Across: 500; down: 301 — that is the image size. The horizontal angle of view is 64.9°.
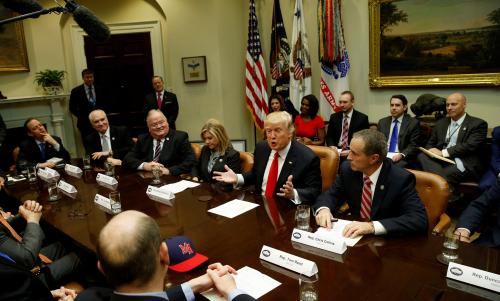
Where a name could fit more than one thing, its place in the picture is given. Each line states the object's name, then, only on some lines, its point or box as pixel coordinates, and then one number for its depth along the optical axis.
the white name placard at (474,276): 1.42
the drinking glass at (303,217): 2.00
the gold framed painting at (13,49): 6.21
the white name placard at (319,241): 1.76
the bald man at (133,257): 1.17
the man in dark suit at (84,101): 6.52
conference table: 1.46
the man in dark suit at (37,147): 4.35
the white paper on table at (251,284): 1.49
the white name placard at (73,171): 3.55
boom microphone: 1.67
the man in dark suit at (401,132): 4.61
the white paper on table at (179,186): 2.92
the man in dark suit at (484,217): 2.44
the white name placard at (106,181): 3.14
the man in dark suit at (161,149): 3.83
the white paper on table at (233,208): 2.35
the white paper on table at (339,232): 1.85
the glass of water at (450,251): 1.62
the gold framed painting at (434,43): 4.90
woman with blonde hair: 3.39
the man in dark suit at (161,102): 6.44
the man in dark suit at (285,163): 2.75
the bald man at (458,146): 4.23
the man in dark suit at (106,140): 4.34
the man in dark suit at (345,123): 5.09
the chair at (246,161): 3.44
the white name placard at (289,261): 1.58
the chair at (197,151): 4.05
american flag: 6.49
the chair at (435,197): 2.34
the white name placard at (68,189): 2.97
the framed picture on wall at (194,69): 6.86
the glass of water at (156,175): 3.16
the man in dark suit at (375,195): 1.92
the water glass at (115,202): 2.48
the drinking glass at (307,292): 1.40
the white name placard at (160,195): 2.67
